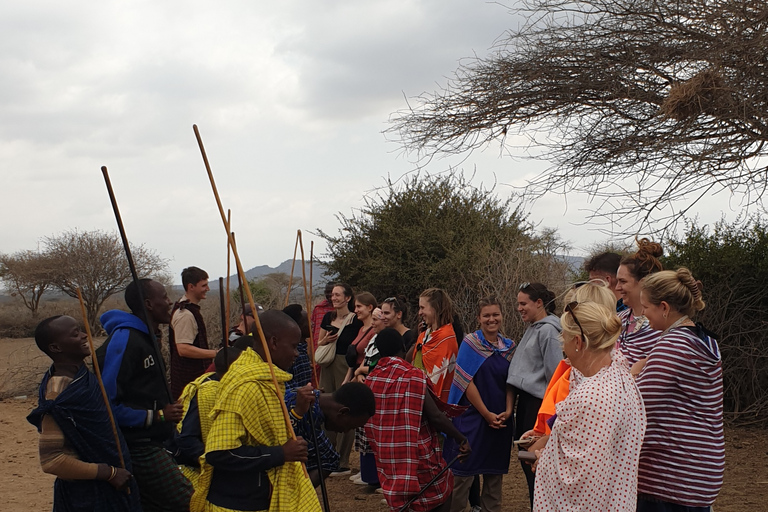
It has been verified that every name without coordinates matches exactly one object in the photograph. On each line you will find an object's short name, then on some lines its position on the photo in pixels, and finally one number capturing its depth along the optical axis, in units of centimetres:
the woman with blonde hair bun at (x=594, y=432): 313
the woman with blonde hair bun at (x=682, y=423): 341
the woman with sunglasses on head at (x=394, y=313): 711
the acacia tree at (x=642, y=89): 682
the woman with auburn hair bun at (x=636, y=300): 411
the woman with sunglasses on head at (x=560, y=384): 369
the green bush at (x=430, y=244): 1270
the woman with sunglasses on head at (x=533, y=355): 546
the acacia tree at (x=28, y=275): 2535
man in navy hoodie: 433
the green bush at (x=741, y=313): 882
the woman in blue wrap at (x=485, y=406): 583
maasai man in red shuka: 511
